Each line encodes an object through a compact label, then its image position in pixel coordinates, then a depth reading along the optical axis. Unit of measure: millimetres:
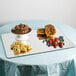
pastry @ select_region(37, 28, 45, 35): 1454
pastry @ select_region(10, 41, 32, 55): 1204
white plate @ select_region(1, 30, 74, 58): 1232
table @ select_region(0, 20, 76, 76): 1137
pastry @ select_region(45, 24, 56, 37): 1392
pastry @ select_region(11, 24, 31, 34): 1333
